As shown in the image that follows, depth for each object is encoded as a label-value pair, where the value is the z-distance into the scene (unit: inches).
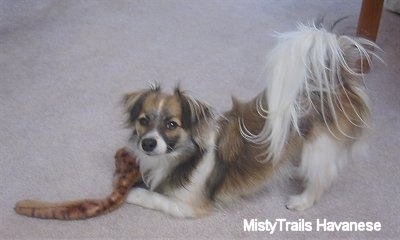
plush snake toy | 60.5
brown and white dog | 53.8
